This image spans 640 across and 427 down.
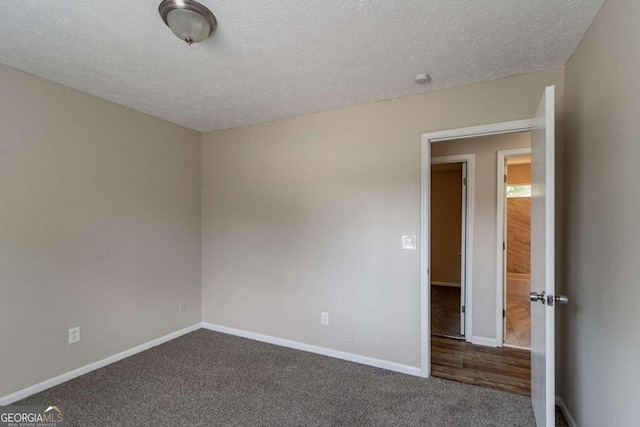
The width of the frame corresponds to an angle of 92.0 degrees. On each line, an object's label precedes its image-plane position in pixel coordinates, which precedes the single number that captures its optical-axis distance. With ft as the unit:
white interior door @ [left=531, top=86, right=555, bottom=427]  5.13
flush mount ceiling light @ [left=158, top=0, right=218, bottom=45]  4.88
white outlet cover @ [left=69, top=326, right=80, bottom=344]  8.39
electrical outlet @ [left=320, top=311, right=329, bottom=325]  10.03
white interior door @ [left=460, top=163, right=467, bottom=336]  11.44
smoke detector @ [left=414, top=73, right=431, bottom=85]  7.44
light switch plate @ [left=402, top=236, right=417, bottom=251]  8.71
